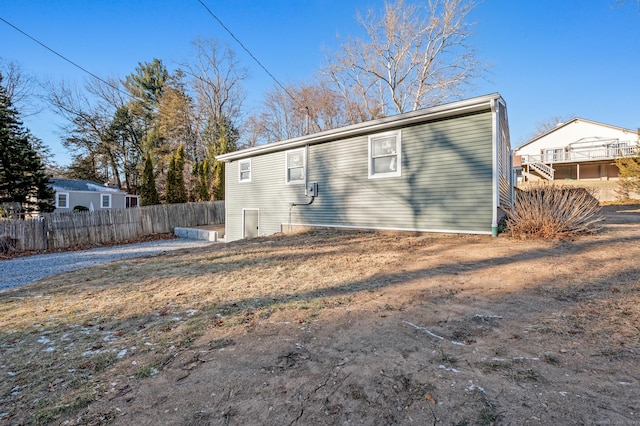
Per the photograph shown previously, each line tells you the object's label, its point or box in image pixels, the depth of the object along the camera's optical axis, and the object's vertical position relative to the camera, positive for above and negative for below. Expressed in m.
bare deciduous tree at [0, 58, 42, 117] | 20.28 +8.80
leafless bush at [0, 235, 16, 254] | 10.36 -1.07
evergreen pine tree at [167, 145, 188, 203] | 19.61 +1.84
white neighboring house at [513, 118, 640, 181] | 25.31 +4.37
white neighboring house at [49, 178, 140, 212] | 20.75 +1.12
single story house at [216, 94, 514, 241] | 7.16 +0.91
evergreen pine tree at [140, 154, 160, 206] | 19.38 +1.38
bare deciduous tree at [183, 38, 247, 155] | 25.84 +10.62
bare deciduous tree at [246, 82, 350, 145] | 24.00 +7.72
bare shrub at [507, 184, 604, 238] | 6.14 -0.27
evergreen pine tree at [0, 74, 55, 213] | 14.03 +2.12
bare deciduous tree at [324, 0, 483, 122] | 17.95 +9.32
